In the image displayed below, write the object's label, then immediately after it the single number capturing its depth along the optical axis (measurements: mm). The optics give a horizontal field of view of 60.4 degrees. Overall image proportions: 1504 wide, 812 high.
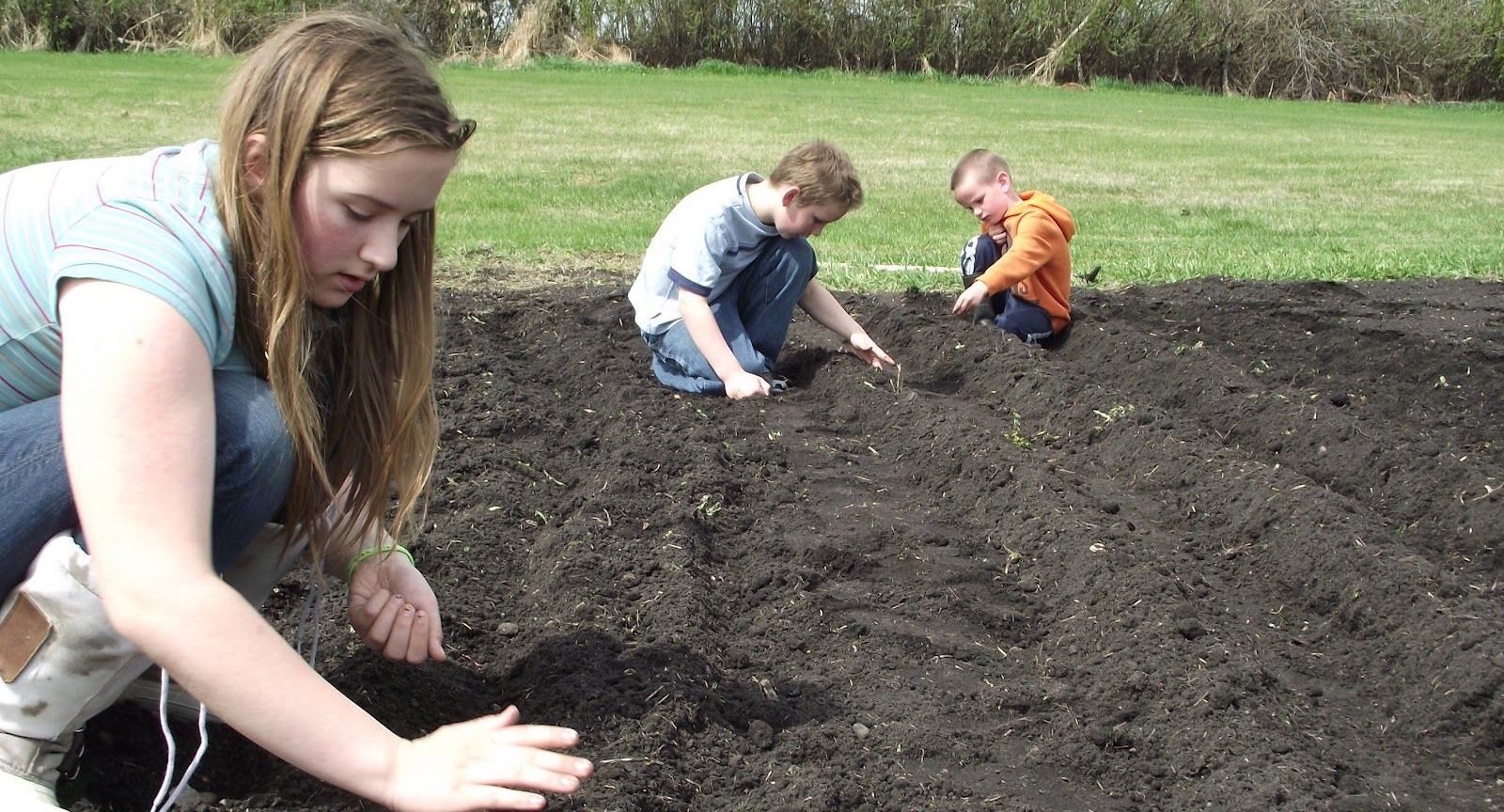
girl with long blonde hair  1699
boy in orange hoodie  5512
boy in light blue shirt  4762
